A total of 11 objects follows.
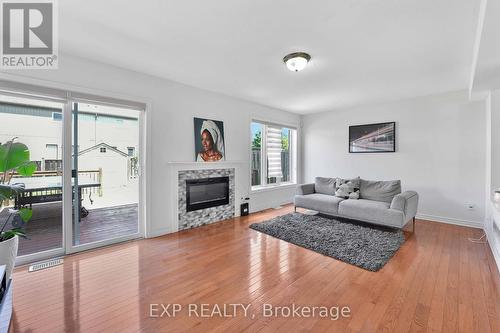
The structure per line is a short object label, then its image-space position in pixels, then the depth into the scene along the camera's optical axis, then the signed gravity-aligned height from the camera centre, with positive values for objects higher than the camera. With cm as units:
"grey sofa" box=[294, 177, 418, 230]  360 -67
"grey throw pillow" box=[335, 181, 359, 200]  450 -52
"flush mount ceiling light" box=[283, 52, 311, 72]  267 +124
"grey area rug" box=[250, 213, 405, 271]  279 -107
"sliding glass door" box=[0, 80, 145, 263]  263 +3
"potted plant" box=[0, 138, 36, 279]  208 -20
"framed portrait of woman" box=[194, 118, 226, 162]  409 +47
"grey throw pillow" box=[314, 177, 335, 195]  497 -45
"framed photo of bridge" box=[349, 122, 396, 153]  483 +60
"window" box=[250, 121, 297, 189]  543 +27
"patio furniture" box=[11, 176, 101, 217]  275 -30
